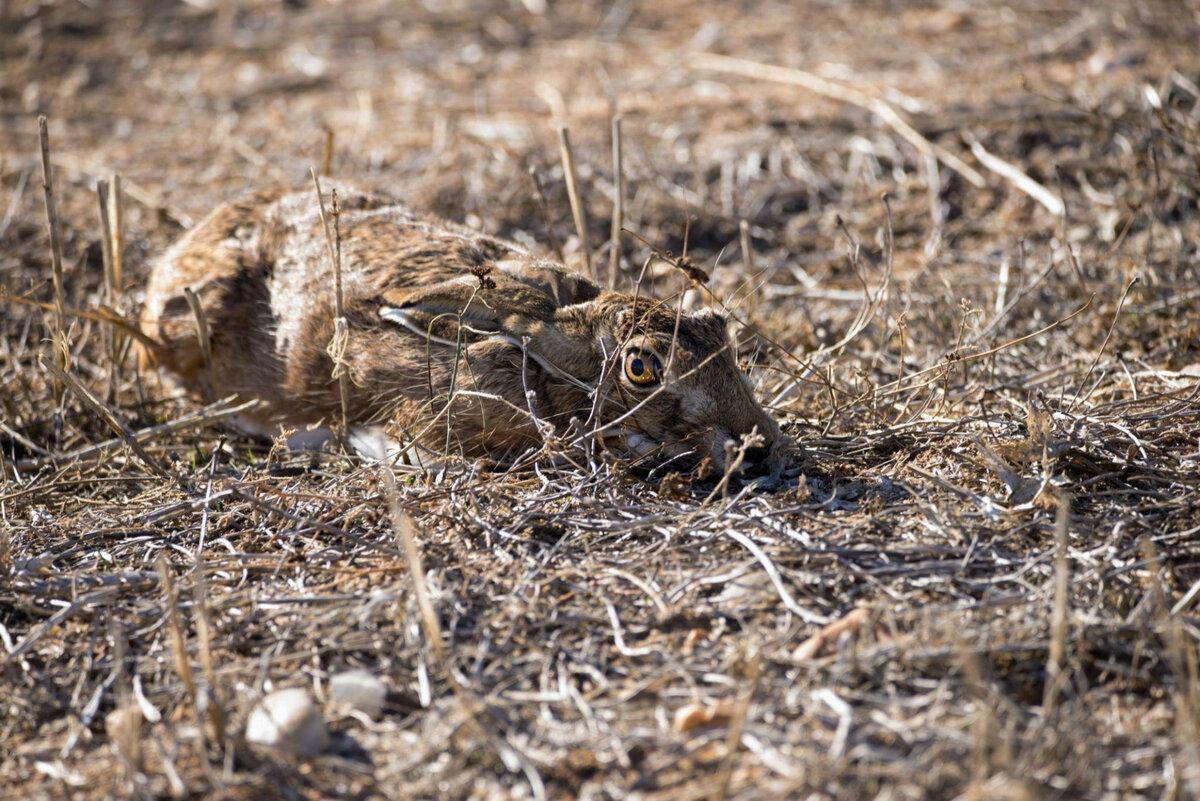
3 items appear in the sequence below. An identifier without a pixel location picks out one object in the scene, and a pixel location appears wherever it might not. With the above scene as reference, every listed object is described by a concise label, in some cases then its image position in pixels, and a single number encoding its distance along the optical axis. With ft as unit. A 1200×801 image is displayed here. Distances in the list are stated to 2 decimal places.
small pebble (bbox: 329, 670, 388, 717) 19.07
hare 27.02
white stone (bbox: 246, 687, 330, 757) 18.06
